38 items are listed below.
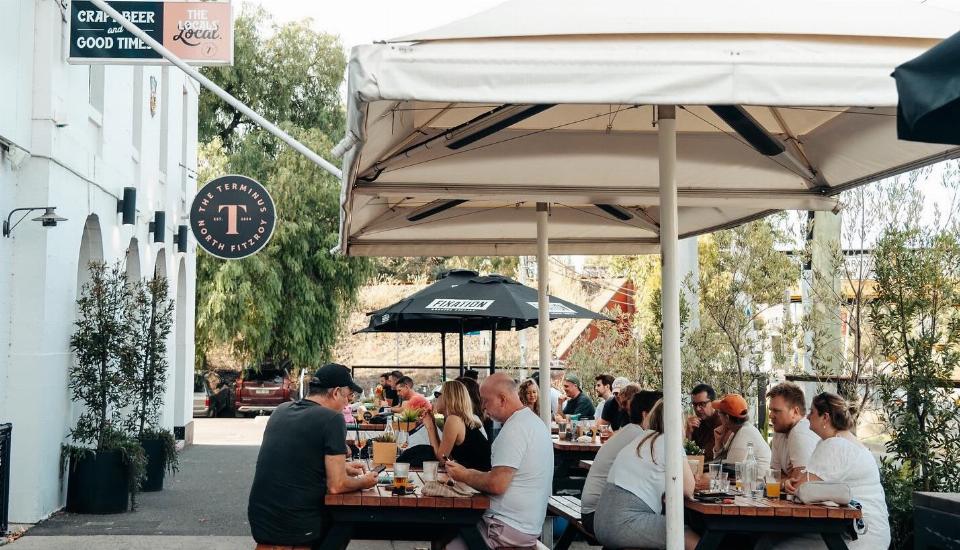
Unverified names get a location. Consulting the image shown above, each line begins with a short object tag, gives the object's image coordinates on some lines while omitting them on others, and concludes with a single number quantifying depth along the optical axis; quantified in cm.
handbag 568
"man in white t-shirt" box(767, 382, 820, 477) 683
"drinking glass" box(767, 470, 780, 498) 589
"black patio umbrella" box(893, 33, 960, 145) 283
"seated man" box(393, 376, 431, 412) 1214
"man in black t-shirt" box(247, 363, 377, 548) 578
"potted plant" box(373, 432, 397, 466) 710
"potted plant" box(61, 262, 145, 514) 1141
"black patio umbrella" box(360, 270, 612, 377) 1155
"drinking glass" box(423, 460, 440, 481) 621
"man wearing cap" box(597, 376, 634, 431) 1116
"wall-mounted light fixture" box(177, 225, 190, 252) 1816
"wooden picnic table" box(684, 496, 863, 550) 563
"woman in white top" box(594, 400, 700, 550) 588
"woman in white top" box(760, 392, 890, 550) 584
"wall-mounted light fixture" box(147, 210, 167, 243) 1575
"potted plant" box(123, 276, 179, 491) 1256
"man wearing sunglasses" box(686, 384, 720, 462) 861
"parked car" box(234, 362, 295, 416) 2781
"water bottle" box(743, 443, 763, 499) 603
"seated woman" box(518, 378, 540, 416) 1241
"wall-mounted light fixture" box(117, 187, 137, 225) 1362
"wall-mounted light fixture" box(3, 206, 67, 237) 1016
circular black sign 1511
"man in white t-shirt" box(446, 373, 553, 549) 595
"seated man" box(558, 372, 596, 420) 1319
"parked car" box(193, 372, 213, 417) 2888
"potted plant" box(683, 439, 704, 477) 664
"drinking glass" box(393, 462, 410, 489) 609
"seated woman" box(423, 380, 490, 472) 709
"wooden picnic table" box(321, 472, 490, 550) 588
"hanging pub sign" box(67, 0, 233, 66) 1120
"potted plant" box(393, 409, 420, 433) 870
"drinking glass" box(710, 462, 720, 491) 627
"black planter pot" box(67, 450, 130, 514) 1141
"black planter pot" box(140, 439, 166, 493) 1347
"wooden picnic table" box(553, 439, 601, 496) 1009
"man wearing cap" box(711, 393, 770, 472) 750
